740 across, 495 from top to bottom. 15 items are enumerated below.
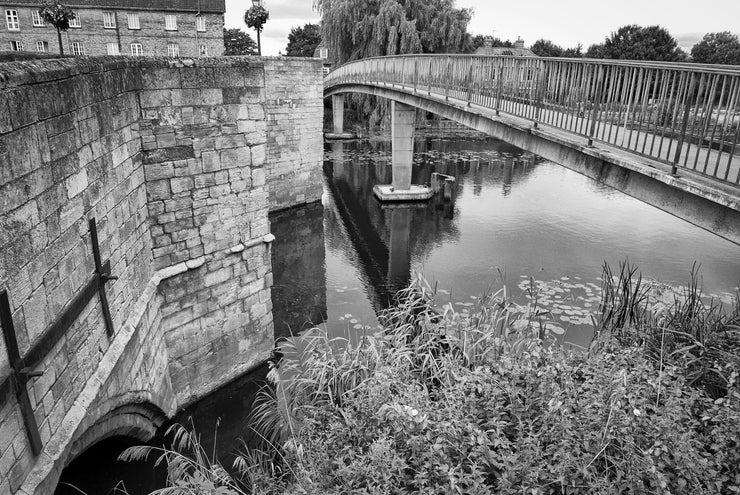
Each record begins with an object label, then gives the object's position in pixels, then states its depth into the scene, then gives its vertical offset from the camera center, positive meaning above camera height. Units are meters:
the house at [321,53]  42.47 +3.18
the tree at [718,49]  47.50 +4.63
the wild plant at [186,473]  3.90 -3.38
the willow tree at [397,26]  26.20 +3.25
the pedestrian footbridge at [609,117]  4.76 -0.36
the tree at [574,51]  52.36 +4.20
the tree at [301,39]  60.41 +5.60
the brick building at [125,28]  28.88 +3.25
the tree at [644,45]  40.62 +3.85
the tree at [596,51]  45.84 +3.85
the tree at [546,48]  56.04 +4.70
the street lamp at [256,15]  9.94 +1.34
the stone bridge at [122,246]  3.31 -1.56
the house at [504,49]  49.03 +4.17
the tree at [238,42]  57.19 +4.75
